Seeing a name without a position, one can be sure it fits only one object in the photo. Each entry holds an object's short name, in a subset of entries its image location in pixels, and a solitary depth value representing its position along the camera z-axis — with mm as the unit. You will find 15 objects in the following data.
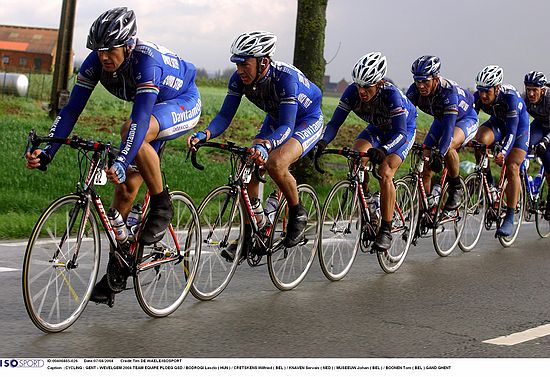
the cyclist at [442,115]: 10812
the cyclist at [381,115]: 9328
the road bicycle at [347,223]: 9250
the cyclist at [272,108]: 8180
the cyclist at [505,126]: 12133
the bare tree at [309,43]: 15820
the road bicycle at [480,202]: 11859
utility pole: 21889
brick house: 95000
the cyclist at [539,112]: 13375
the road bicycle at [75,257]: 6429
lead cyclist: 6664
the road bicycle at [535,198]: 13180
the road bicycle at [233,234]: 8000
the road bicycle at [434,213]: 10742
